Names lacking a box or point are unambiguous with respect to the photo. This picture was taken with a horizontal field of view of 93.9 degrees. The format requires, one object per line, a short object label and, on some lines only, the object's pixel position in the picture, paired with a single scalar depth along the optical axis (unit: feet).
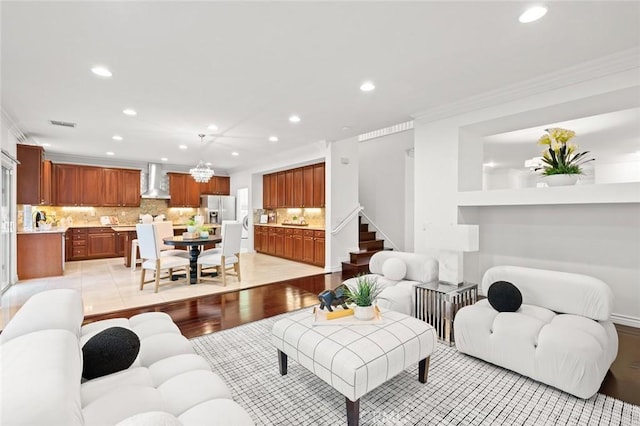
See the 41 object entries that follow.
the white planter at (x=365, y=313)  7.52
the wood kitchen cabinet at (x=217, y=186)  32.30
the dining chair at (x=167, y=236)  19.03
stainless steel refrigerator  31.01
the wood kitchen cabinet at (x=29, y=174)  17.38
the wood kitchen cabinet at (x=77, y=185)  25.11
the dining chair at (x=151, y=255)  15.44
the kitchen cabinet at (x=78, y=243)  24.66
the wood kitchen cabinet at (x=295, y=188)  23.40
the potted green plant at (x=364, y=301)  7.54
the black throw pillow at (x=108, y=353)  4.88
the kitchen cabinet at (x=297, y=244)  24.11
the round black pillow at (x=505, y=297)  8.40
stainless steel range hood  28.53
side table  9.82
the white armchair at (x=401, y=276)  10.70
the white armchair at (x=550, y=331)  6.68
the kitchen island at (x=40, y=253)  17.79
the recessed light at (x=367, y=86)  11.18
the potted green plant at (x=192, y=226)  18.74
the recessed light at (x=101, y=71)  9.93
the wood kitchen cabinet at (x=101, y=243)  25.32
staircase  20.45
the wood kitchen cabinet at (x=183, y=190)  30.19
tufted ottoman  5.72
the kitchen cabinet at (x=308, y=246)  22.88
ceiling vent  15.87
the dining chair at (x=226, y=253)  16.96
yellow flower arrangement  10.34
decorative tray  7.39
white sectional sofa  2.76
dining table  16.62
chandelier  21.18
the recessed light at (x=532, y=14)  7.09
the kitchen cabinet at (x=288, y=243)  25.17
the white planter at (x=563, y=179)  10.78
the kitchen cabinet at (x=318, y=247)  21.97
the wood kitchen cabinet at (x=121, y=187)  27.12
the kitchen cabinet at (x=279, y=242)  26.27
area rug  6.16
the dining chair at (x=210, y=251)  17.92
